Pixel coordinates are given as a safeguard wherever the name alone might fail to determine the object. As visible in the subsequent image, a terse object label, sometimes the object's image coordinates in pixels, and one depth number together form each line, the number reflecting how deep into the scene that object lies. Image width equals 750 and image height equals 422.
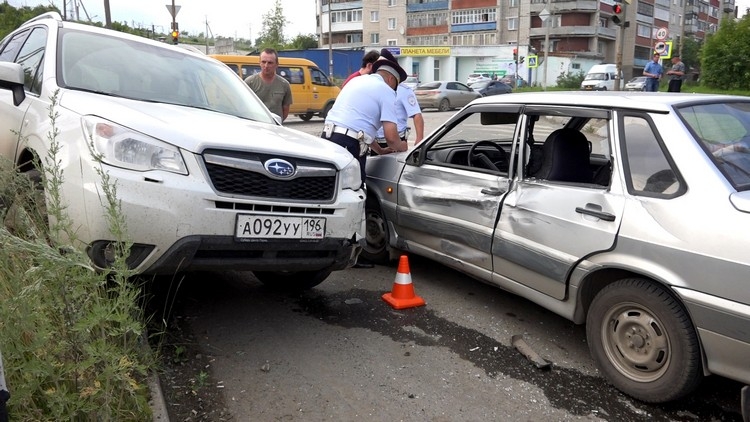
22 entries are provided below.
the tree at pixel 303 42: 81.21
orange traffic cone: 4.27
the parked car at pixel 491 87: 33.91
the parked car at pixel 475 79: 39.16
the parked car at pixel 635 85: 32.38
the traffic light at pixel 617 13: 15.03
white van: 39.56
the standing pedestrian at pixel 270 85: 7.23
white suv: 2.95
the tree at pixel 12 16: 36.62
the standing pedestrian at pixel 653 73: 16.56
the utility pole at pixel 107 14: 17.08
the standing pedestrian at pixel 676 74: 16.44
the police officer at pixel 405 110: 6.50
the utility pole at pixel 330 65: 41.47
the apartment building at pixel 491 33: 63.90
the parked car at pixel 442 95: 27.66
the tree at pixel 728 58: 23.00
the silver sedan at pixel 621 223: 2.64
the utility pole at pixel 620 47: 15.24
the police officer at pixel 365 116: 5.27
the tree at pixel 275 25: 73.44
